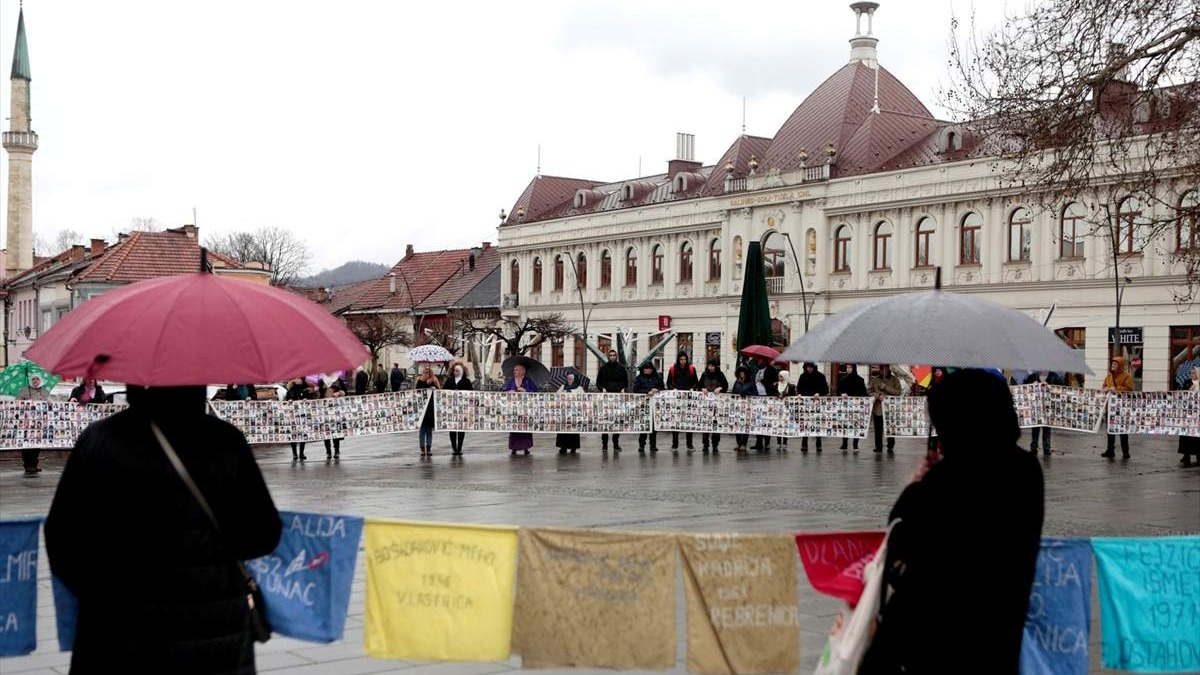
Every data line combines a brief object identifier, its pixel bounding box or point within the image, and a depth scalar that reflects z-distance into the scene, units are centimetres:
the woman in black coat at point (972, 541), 484
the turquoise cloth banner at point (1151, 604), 619
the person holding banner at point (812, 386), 2855
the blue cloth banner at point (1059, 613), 585
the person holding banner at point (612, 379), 2877
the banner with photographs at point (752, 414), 2817
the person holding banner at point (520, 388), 2711
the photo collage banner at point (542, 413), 2661
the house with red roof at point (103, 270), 6719
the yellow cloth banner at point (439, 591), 607
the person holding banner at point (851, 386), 2862
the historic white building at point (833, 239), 5206
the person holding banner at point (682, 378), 2941
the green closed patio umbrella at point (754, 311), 3328
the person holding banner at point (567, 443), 2792
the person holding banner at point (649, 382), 2931
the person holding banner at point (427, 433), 2619
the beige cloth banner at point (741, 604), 602
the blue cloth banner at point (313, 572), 604
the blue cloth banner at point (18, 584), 602
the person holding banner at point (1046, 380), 2612
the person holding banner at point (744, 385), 2912
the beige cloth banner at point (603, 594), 603
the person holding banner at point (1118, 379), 2719
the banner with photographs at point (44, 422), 2250
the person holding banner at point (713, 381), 2981
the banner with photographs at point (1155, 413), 2489
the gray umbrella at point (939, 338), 534
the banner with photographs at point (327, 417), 2566
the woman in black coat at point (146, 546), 461
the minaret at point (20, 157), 9369
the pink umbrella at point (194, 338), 466
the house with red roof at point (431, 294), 8775
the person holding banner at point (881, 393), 2808
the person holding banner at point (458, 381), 2755
